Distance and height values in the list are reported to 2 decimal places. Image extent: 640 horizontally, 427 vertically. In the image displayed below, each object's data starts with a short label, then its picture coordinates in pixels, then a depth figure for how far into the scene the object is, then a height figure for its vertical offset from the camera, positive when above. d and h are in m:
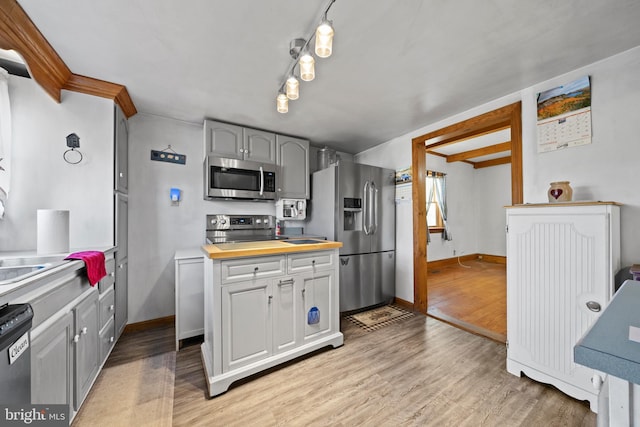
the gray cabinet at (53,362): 0.99 -0.67
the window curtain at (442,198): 5.27 +0.38
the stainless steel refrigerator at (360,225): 2.93 -0.12
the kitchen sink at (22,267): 1.06 -0.26
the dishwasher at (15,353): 0.79 -0.49
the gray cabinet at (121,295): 2.15 -0.75
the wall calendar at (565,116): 1.78 +0.78
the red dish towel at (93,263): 1.43 -0.29
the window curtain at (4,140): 1.67 +0.54
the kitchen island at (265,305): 1.60 -0.68
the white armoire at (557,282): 1.42 -0.44
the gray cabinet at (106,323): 1.74 -0.82
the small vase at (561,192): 1.70 +0.16
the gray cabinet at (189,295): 2.21 -0.75
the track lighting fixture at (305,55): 1.18 +0.91
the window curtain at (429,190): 5.16 +0.55
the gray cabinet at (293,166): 3.14 +0.67
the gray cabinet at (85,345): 1.35 -0.79
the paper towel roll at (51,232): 1.51 -0.09
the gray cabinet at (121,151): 2.10 +0.63
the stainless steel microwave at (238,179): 2.66 +0.44
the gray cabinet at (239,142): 2.68 +0.89
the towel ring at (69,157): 1.91 +0.48
